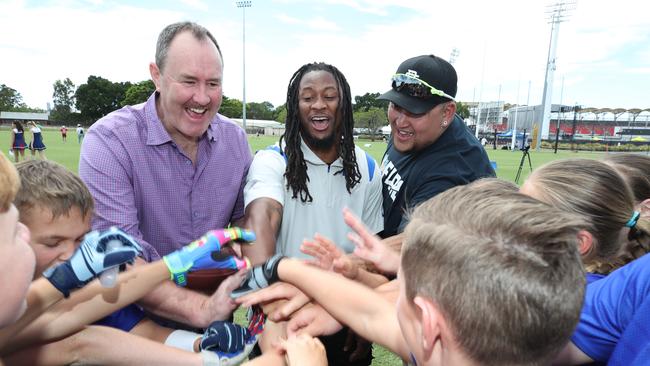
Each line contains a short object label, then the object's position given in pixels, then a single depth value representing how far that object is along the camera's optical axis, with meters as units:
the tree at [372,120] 77.88
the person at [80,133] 38.16
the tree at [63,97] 96.94
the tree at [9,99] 98.24
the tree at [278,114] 95.56
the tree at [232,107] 84.04
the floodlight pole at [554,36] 46.36
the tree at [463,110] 92.18
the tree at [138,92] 69.81
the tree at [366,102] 95.88
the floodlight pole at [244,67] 42.25
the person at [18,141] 18.11
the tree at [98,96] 82.62
